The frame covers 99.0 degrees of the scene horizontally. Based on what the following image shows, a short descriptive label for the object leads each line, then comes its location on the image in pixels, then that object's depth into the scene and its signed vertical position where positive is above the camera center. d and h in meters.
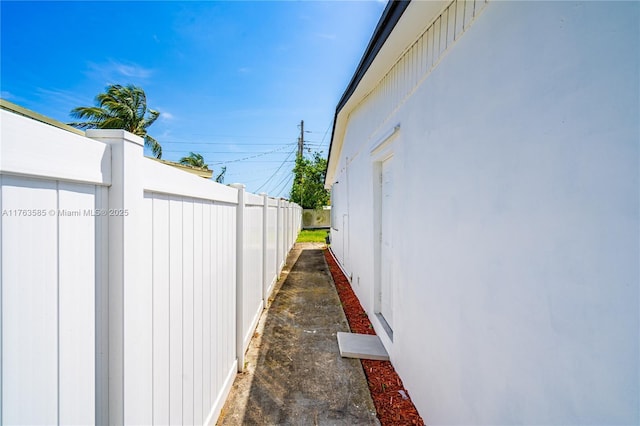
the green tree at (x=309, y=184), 23.77 +2.23
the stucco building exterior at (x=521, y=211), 0.85 +0.00
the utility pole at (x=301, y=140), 25.96 +6.73
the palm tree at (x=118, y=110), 14.90 +5.56
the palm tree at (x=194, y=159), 24.39 +4.55
